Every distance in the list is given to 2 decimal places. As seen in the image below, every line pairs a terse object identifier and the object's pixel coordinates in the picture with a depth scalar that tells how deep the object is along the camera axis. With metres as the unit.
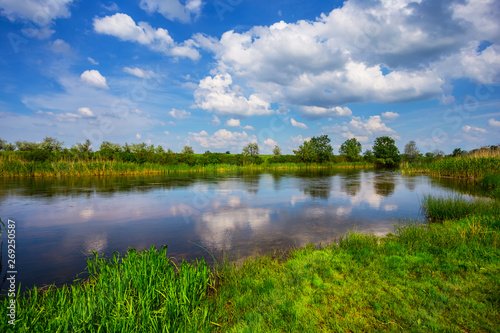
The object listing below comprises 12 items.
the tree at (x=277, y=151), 72.82
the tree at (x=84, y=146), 40.39
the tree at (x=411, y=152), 81.56
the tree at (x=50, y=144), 43.47
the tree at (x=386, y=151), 77.25
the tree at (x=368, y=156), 81.95
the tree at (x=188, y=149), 69.17
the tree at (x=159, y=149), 48.22
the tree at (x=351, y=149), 80.56
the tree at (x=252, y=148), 59.88
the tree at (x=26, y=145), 44.68
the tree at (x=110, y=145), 49.09
